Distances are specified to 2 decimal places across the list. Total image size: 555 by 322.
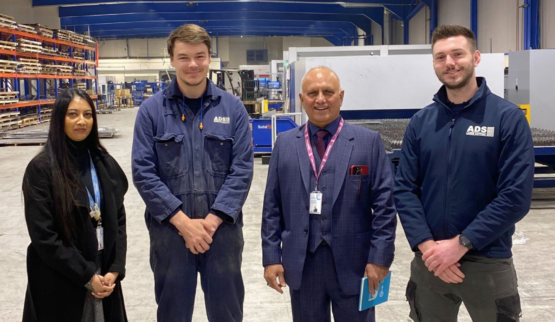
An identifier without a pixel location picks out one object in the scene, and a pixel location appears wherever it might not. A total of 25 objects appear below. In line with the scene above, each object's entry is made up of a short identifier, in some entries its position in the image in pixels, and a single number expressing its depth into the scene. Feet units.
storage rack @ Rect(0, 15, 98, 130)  47.24
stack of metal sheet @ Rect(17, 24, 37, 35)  49.60
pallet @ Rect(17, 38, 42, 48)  49.90
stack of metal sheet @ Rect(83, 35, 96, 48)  73.93
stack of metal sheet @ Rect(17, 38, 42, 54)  49.67
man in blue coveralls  7.34
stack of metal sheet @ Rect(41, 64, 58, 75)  56.39
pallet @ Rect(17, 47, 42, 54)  49.60
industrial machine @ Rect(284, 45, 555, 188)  23.88
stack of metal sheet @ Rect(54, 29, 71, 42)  60.98
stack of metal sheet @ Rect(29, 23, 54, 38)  55.01
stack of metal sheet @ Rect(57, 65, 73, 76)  61.82
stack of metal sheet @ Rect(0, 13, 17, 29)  45.01
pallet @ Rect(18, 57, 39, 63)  51.02
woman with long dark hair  6.84
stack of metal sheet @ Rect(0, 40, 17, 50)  45.13
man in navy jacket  6.18
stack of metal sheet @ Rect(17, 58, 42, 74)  50.22
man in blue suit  6.68
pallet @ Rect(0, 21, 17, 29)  44.86
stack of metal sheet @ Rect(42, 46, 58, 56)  56.92
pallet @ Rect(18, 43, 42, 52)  49.67
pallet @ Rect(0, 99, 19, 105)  45.19
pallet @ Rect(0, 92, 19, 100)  45.51
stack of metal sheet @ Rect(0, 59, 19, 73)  45.60
